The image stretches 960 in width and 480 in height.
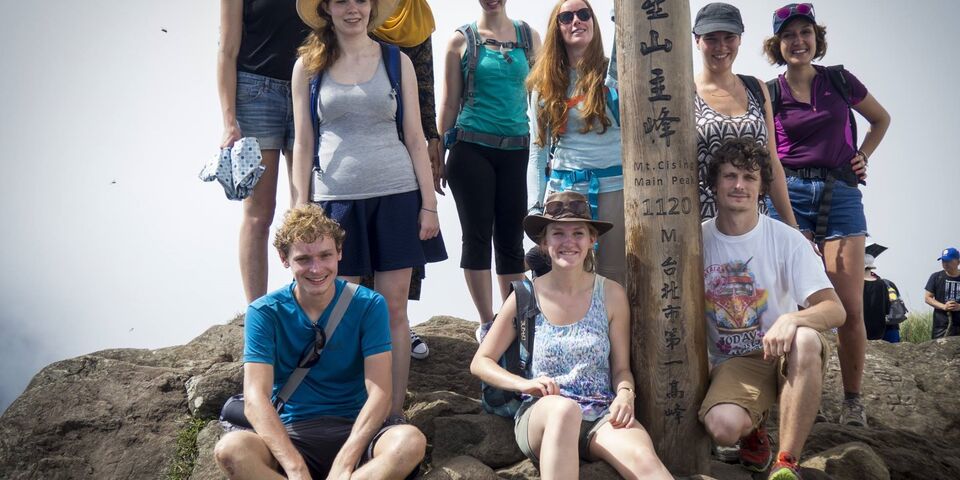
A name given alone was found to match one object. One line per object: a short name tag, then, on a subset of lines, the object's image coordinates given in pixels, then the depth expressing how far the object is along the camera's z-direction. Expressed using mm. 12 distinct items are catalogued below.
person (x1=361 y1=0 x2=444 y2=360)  6919
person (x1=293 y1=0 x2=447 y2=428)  5570
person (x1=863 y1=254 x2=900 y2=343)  12680
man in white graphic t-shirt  5020
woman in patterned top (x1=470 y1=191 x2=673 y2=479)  4652
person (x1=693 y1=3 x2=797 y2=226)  5758
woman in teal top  6648
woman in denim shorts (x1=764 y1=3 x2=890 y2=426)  6500
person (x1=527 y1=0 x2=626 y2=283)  5855
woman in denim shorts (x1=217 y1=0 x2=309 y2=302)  6180
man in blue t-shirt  4695
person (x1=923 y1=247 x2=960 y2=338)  13805
